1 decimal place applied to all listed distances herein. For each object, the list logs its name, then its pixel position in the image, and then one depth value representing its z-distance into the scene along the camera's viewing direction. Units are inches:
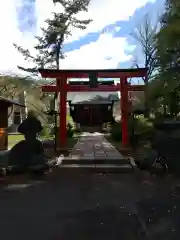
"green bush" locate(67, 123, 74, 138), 498.4
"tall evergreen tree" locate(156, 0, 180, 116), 216.1
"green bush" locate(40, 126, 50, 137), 549.7
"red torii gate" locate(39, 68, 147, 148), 318.0
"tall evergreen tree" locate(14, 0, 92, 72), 615.5
